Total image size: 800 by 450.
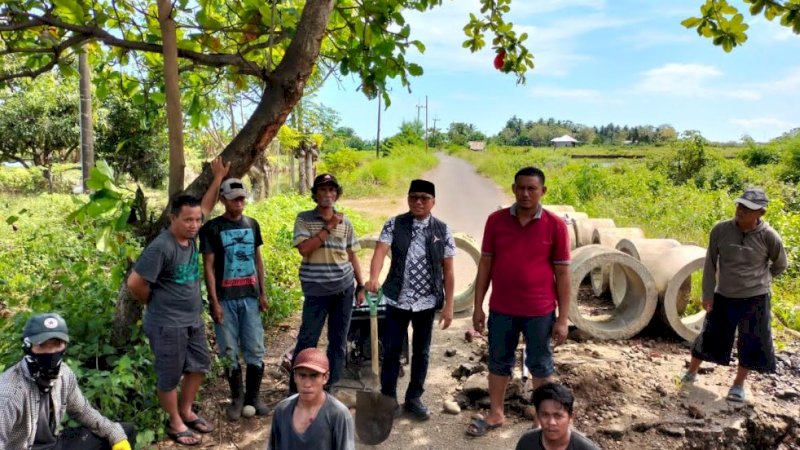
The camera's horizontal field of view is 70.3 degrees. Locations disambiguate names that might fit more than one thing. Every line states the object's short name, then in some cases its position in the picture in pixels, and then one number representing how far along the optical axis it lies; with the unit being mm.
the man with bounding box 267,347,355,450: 2500
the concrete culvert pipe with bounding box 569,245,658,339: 5918
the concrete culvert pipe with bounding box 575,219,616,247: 8484
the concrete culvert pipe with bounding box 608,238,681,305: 6604
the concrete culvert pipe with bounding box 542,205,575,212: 9947
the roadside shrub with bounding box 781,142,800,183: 18738
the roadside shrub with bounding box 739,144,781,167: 26609
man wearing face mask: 2684
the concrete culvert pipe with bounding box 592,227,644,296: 7844
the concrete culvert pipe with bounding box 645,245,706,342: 5883
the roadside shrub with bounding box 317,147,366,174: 24764
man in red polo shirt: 3750
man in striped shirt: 4008
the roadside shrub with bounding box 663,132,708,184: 19828
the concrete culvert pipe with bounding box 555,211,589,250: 8516
